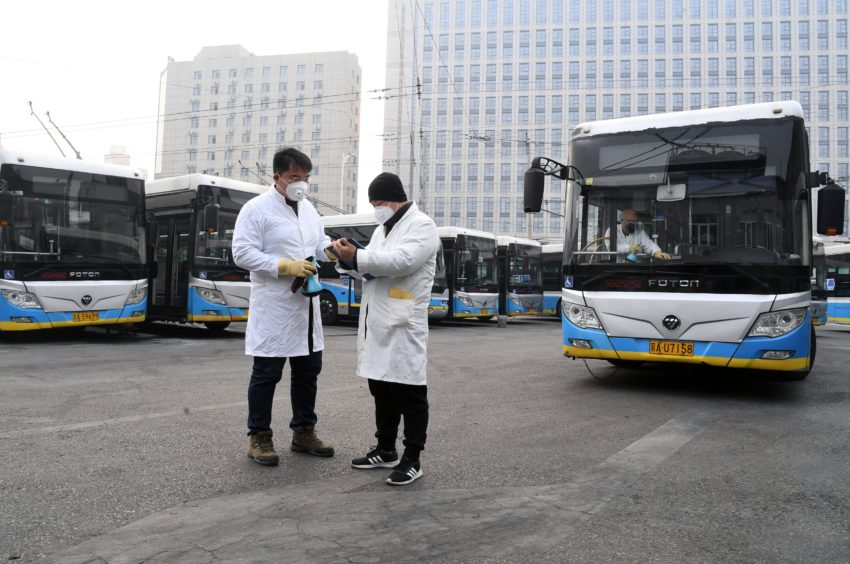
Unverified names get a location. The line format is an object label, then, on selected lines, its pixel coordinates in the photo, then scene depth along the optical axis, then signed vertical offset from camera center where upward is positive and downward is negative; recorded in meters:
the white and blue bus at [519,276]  22.36 +0.88
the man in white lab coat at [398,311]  3.73 -0.08
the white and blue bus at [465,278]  19.16 +0.65
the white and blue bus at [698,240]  6.48 +0.68
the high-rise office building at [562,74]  79.50 +29.44
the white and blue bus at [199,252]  12.45 +0.80
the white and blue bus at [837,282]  21.05 +0.87
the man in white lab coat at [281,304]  4.07 -0.06
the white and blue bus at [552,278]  25.50 +0.92
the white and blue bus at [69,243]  10.40 +0.79
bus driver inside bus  7.12 +0.72
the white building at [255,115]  99.38 +27.84
